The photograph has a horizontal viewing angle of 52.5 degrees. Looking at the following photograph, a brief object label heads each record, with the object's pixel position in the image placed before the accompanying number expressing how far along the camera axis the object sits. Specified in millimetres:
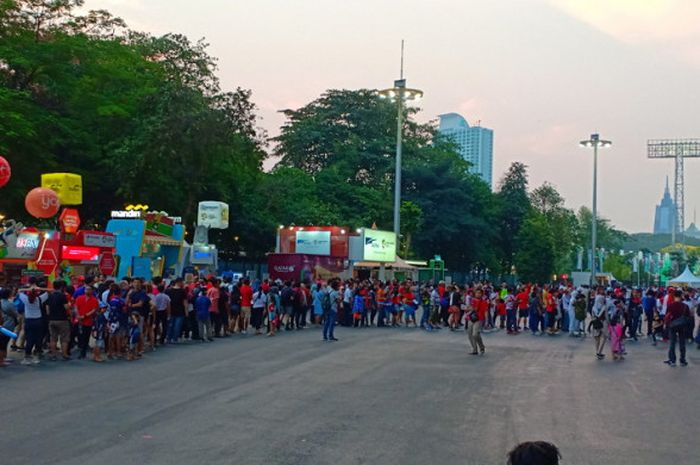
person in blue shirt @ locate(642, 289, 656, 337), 24875
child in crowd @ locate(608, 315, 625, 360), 17594
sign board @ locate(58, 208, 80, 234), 24844
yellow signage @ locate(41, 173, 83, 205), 25512
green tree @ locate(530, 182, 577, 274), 86125
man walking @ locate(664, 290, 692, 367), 16312
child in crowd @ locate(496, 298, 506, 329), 26359
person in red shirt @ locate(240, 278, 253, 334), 22031
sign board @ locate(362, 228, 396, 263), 37578
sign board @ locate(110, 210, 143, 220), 28078
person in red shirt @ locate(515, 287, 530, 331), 25516
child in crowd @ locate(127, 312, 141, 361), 15508
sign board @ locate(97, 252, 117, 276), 23469
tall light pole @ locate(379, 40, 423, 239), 35625
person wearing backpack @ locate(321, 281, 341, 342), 20391
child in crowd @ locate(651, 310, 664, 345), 22453
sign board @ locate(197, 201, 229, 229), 34875
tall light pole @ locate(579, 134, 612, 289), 44688
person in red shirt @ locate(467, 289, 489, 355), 17594
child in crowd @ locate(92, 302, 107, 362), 14922
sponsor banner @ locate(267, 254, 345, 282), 34406
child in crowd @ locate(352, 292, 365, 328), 26266
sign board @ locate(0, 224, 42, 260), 22812
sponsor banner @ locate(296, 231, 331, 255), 37406
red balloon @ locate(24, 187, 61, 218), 22828
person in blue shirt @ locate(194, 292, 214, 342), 19516
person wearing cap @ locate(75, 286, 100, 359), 14898
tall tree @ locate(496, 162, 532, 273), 80000
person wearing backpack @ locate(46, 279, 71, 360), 14398
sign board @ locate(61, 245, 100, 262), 24828
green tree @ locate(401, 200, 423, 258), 57219
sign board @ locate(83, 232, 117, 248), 25406
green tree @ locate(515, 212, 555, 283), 71562
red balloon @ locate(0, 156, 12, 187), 18781
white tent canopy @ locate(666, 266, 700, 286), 56062
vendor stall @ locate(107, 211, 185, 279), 27688
